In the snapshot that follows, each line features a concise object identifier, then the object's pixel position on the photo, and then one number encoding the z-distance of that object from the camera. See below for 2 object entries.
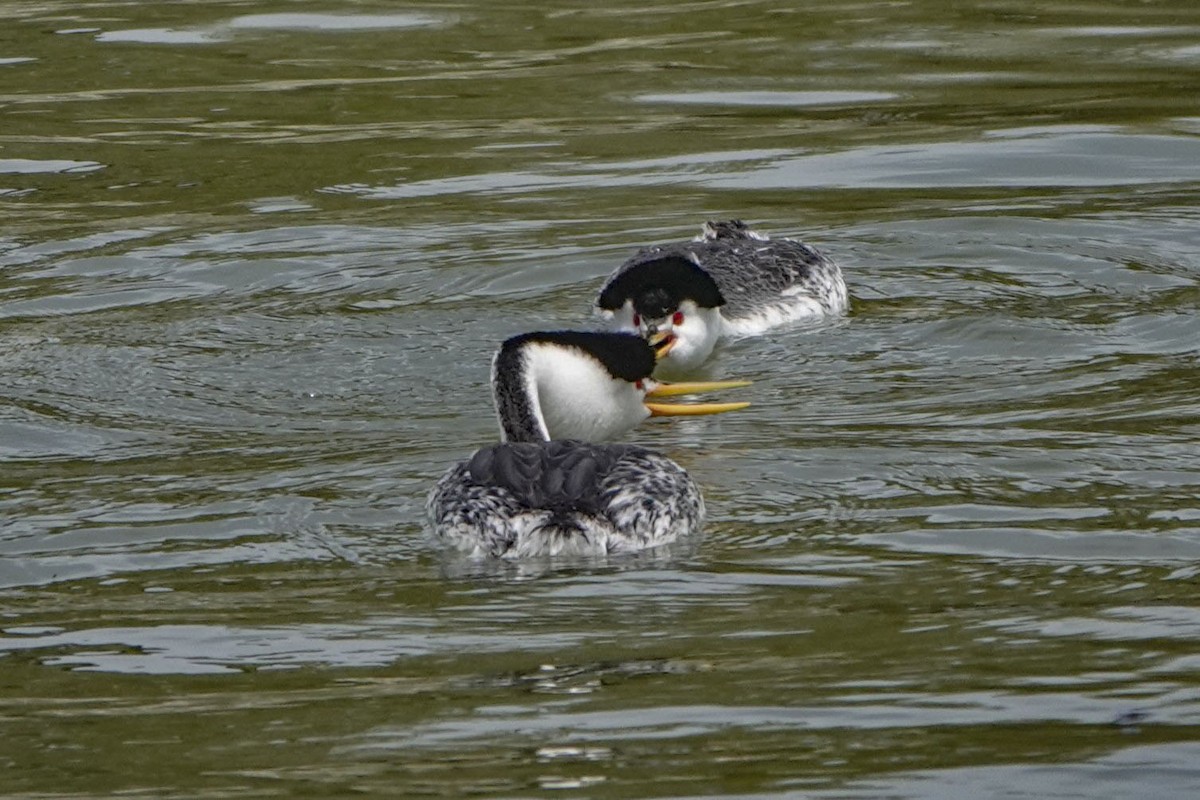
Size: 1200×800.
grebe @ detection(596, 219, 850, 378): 24.00
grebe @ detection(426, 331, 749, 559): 16.36
